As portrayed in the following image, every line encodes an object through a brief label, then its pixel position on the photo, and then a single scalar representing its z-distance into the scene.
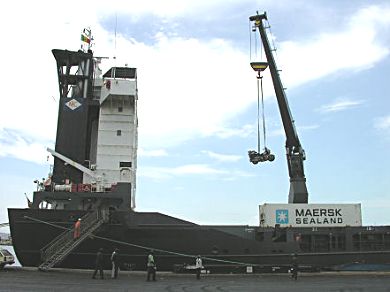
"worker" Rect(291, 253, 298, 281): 19.41
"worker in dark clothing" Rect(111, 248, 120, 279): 18.67
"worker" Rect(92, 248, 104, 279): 18.36
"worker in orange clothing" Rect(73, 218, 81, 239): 20.31
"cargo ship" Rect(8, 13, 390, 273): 21.66
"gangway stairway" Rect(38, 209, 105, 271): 20.52
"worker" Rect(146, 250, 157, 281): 17.78
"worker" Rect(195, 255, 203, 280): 19.27
